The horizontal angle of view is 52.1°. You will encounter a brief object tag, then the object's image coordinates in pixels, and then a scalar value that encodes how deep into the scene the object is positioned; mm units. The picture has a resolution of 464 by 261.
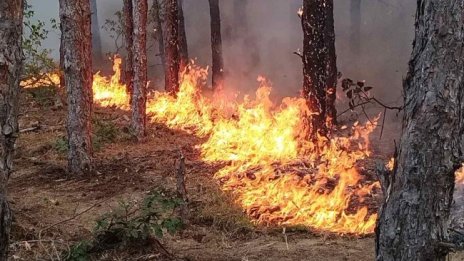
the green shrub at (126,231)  4824
